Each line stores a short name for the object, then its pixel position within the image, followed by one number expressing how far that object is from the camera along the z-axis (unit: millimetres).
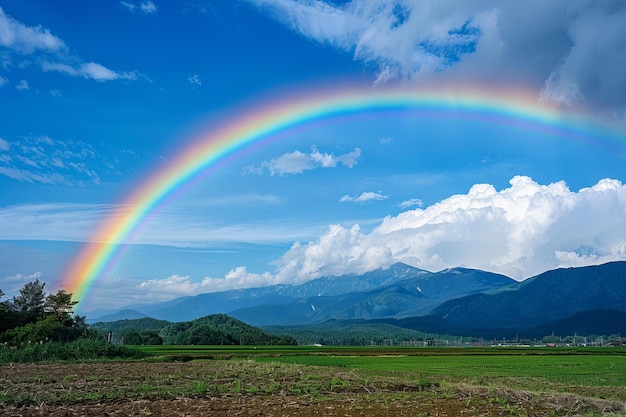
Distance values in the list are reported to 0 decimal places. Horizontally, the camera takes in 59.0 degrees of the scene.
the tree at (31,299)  64812
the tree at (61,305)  61378
